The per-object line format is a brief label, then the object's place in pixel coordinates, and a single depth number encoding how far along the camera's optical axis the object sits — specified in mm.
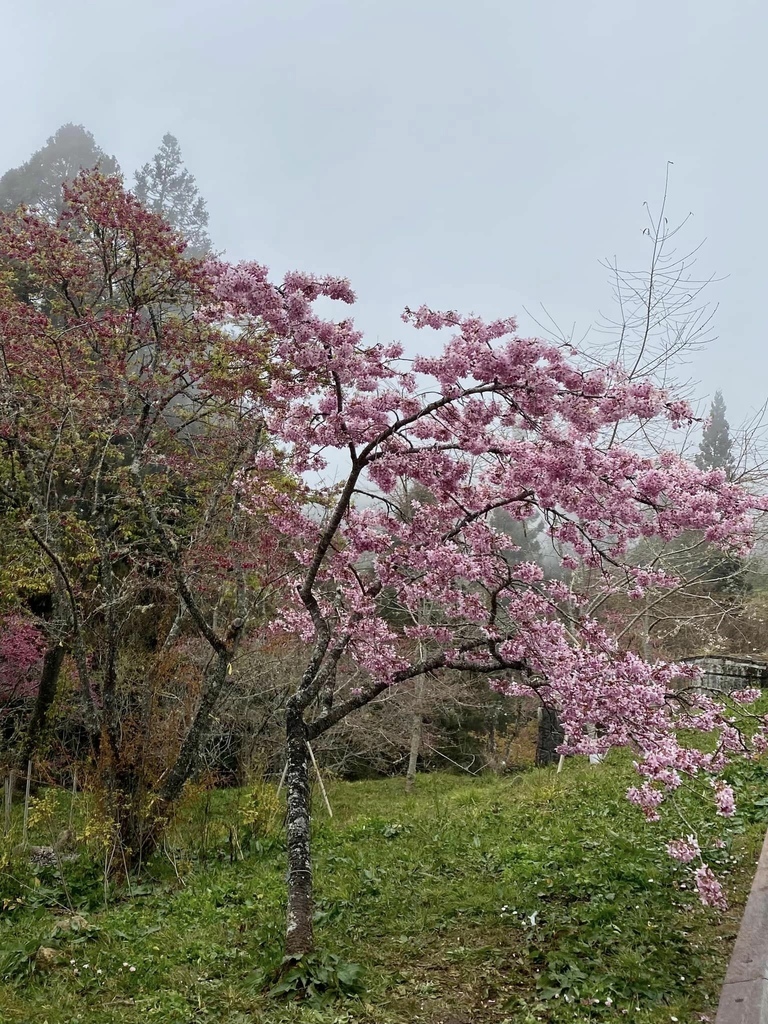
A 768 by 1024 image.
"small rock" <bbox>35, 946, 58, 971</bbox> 4781
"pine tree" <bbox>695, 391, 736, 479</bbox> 39375
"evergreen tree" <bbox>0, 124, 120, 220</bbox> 30422
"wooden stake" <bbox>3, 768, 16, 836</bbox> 8038
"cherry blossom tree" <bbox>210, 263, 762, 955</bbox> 4730
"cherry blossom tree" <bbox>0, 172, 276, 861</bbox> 7379
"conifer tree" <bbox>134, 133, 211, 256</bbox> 42125
